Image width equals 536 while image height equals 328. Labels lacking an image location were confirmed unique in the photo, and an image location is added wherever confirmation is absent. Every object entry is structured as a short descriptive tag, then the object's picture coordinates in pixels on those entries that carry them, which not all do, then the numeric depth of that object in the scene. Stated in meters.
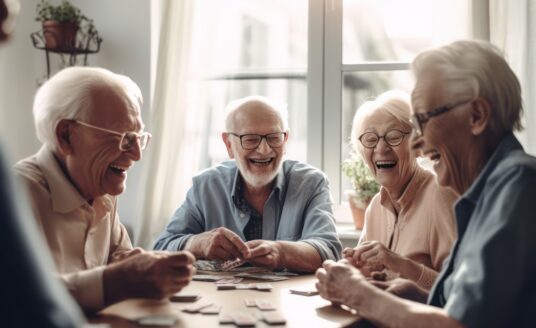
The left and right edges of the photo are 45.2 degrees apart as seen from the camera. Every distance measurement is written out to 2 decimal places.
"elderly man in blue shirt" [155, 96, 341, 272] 2.85
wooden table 1.64
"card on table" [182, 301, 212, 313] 1.74
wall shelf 4.02
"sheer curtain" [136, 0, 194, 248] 3.94
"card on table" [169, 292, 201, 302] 1.86
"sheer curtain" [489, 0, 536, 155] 3.23
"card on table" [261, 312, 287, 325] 1.63
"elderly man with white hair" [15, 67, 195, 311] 1.90
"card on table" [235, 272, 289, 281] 2.27
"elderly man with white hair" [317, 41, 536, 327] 1.40
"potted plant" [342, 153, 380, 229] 3.63
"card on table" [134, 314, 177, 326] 1.59
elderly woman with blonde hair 2.19
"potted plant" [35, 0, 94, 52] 3.96
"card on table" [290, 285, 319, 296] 2.04
